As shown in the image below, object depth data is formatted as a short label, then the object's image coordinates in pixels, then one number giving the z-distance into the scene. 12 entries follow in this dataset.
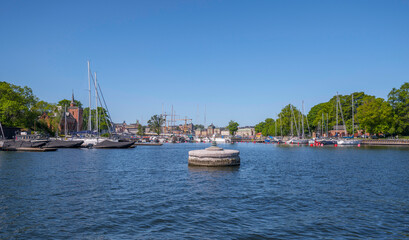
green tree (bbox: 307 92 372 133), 120.40
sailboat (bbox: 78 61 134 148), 76.12
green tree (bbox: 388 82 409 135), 98.44
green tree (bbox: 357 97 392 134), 94.75
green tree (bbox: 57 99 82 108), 165.05
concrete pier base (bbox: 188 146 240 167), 30.52
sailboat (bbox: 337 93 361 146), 93.75
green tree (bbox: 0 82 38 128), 79.19
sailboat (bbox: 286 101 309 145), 113.14
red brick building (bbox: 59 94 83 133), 157.96
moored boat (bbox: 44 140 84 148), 74.19
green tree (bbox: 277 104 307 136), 143.50
